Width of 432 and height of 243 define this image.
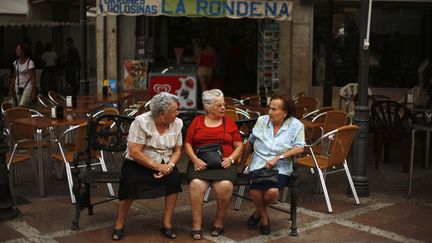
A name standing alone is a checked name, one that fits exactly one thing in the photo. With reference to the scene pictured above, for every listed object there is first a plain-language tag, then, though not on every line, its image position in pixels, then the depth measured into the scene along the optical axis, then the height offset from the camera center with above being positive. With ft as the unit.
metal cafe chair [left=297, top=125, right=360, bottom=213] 36.53 -5.47
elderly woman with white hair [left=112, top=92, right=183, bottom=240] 31.31 -4.90
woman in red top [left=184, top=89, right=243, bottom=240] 31.57 -4.88
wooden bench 32.52 -5.33
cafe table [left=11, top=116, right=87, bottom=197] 40.05 -4.99
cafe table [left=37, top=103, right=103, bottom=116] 49.42 -5.60
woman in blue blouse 32.57 -4.44
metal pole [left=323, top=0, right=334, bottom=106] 65.84 -4.55
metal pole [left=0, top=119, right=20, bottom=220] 35.05 -6.44
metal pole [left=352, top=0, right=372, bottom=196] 40.33 -5.01
